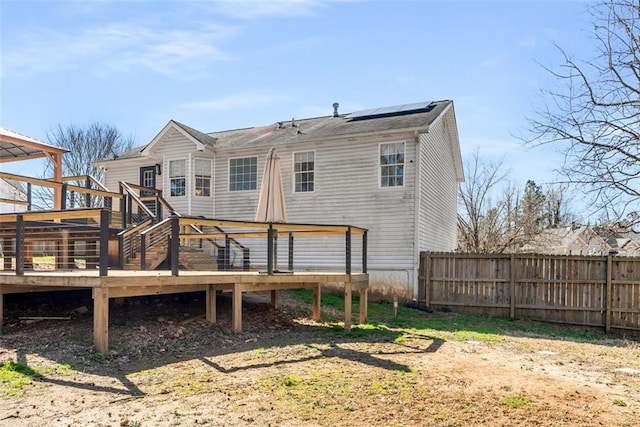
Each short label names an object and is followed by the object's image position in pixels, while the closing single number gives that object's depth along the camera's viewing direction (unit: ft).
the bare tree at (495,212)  72.84
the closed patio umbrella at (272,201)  32.32
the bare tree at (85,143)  108.68
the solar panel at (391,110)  50.67
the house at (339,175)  45.27
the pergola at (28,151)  29.87
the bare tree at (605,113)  25.23
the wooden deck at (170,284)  19.88
